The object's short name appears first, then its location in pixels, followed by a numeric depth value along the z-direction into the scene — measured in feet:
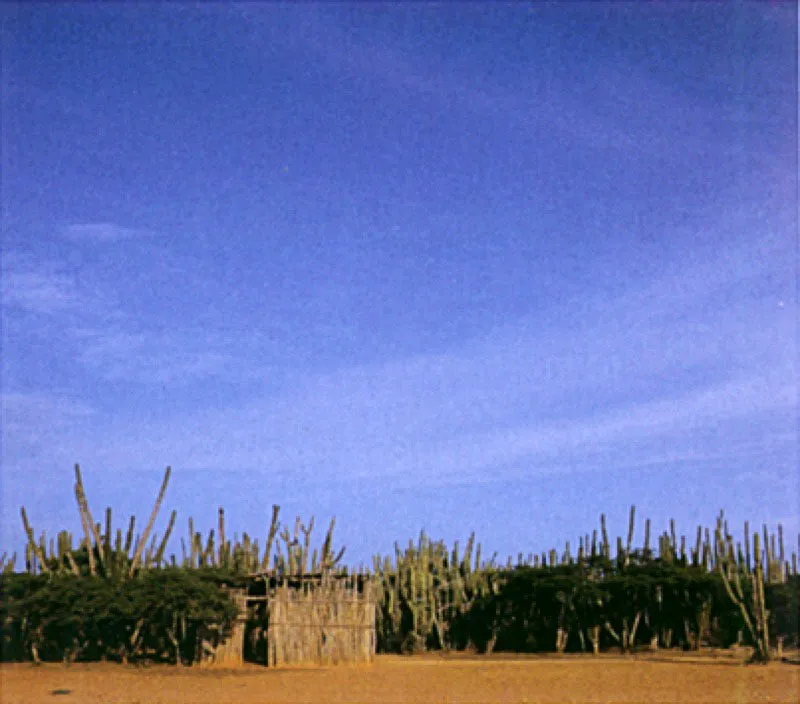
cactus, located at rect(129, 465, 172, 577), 81.79
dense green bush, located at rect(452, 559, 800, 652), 85.66
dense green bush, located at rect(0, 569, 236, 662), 71.82
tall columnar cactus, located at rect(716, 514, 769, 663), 67.31
